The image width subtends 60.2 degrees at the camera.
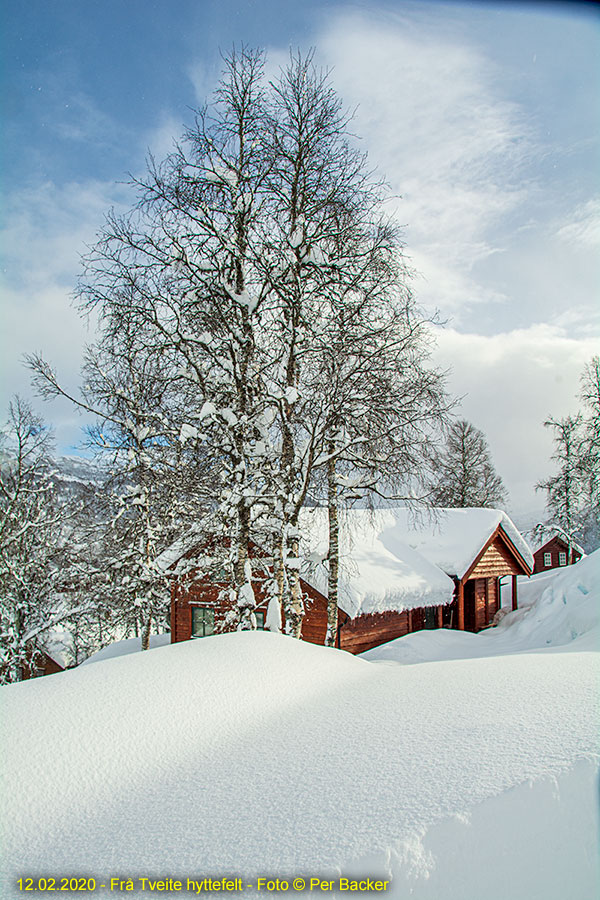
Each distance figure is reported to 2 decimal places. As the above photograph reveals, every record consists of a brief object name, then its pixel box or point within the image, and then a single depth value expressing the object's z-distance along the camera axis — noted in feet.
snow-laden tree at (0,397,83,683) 55.57
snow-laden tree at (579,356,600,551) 74.90
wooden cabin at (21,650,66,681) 63.10
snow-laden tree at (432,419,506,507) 105.19
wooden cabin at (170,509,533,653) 45.75
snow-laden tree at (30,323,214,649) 29.96
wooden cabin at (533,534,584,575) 159.40
